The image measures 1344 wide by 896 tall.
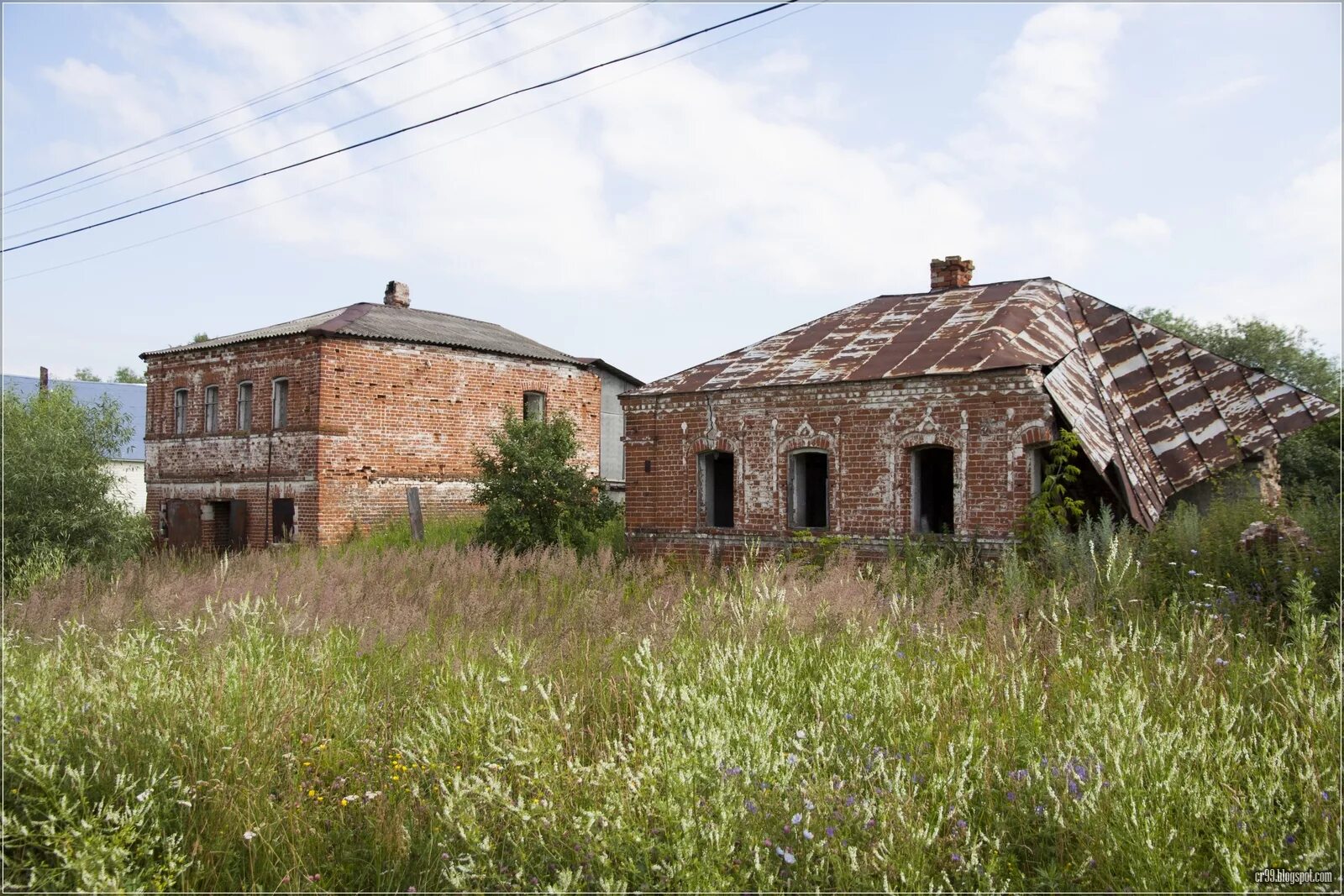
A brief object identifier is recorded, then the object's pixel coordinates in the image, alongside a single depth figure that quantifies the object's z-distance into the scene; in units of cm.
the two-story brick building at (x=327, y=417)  2206
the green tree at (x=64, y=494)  1444
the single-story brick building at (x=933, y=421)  1299
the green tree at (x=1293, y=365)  2781
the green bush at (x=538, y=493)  1806
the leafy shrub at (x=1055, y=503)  1185
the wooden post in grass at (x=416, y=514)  2131
